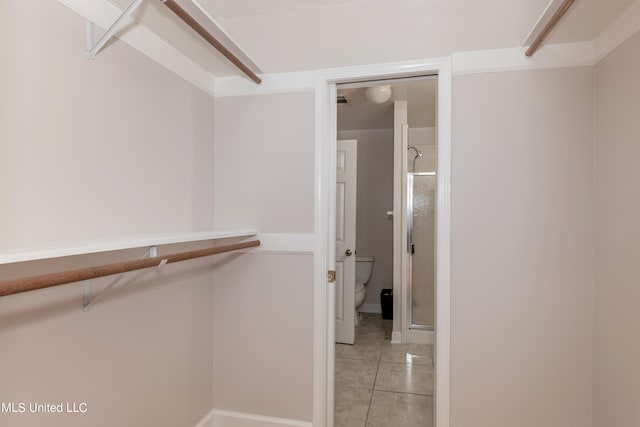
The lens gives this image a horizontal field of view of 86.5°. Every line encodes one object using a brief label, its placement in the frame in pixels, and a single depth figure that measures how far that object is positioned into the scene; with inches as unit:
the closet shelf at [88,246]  31.6
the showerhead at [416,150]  144.0
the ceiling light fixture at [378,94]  121.3
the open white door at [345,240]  132.7
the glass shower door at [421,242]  137.2
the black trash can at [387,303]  161.6
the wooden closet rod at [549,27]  47.2
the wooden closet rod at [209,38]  49.7
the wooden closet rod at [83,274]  31.3
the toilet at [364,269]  167.9
